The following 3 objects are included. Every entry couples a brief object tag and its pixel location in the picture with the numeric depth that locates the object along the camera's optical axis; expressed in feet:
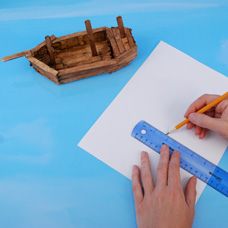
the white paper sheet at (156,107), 2.84
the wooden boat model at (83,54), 3.03
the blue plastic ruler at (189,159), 2.70
